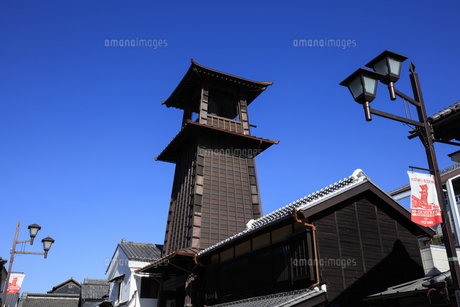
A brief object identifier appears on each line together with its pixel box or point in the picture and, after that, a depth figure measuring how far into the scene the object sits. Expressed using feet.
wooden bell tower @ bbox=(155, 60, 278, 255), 71.21
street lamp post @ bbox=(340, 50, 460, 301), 23.81
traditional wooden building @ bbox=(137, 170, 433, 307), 39.70
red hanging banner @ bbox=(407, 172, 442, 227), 23.43
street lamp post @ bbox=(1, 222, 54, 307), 57.67
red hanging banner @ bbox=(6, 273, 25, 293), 65.45
